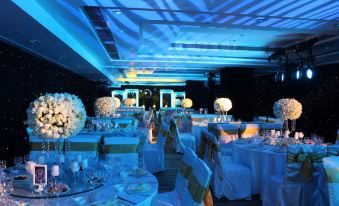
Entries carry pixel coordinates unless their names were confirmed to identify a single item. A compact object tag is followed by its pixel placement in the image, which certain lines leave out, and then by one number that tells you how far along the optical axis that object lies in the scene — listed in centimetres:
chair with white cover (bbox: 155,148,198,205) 272
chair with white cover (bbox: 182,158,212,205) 222
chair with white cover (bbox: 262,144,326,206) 344
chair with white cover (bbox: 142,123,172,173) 597
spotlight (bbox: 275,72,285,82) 892
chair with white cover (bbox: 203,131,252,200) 454
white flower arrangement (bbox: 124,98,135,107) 1644
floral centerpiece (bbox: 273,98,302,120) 497
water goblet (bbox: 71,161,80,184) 244
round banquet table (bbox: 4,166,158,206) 207
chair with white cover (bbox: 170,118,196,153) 750
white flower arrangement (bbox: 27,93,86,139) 244
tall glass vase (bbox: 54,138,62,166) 274
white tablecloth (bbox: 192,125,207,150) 831
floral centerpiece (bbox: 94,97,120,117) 700
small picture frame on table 219
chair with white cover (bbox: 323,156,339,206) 263
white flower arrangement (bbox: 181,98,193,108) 1322
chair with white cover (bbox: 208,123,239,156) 614
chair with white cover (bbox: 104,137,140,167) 347
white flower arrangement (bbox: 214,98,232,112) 782
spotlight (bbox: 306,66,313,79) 731
